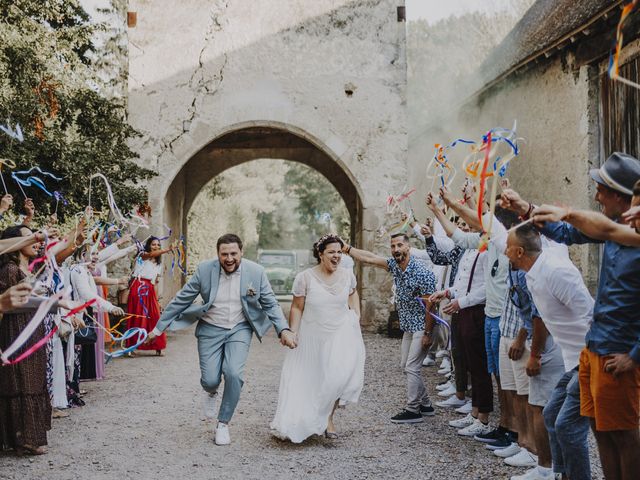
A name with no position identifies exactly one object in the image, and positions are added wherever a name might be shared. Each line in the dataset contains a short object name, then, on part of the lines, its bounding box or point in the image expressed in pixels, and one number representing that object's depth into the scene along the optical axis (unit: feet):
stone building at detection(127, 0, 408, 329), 47.32
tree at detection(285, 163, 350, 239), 131.23
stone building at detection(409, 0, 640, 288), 35.29
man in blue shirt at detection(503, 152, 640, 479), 11.58
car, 89.40
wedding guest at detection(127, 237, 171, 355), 38.42
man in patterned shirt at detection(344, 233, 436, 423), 23.09
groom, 20.98
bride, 20.34
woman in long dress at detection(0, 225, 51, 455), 18.79
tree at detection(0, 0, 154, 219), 27.99
